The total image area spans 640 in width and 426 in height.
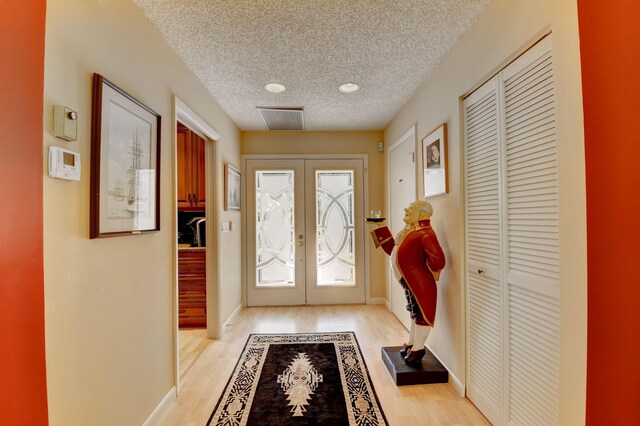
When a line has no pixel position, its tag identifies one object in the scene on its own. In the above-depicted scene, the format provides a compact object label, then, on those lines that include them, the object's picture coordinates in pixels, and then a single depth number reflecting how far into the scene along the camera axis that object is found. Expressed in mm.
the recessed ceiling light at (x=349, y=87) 2850
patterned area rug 1891
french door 4297
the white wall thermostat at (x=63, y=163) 1109
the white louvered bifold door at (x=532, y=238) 1348
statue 2246
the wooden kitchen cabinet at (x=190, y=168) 3590
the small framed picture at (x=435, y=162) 2340
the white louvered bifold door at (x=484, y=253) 1765
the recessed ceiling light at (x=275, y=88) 2826
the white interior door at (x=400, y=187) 3197
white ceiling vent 3434
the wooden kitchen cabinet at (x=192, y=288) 3449
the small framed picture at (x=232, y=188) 3461
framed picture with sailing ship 1344
